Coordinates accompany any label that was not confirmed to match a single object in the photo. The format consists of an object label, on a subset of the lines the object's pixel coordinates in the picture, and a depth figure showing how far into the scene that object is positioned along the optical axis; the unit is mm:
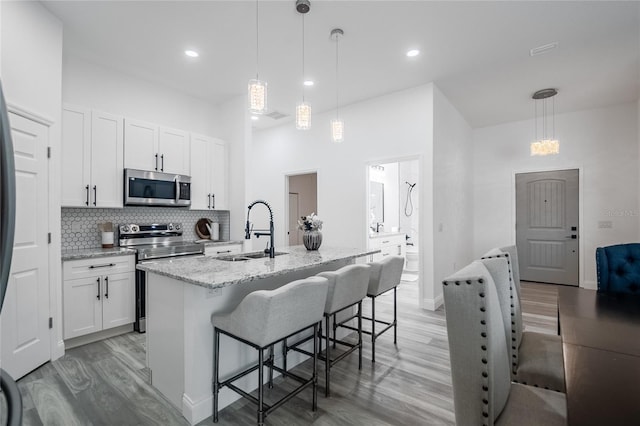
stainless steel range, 3420
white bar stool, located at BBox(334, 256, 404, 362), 2732
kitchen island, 1923
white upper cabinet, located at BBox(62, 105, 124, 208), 3227
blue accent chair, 2039
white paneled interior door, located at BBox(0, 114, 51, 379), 2357
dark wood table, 840
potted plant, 3080
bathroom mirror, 6402
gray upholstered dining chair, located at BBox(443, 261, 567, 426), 1072
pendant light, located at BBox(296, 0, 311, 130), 2945
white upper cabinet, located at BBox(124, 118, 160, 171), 3689
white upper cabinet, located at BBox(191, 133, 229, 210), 4363
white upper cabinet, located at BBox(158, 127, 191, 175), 4016
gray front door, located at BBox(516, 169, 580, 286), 5395
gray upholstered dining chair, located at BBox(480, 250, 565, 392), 1560
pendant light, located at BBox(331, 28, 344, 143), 3250
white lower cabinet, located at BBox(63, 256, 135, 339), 2959
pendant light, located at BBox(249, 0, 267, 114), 2533
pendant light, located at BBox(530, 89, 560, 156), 4488
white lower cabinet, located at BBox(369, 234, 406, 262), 5348
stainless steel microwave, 3654
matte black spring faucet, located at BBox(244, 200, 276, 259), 2707
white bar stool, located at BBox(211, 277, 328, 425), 1713
